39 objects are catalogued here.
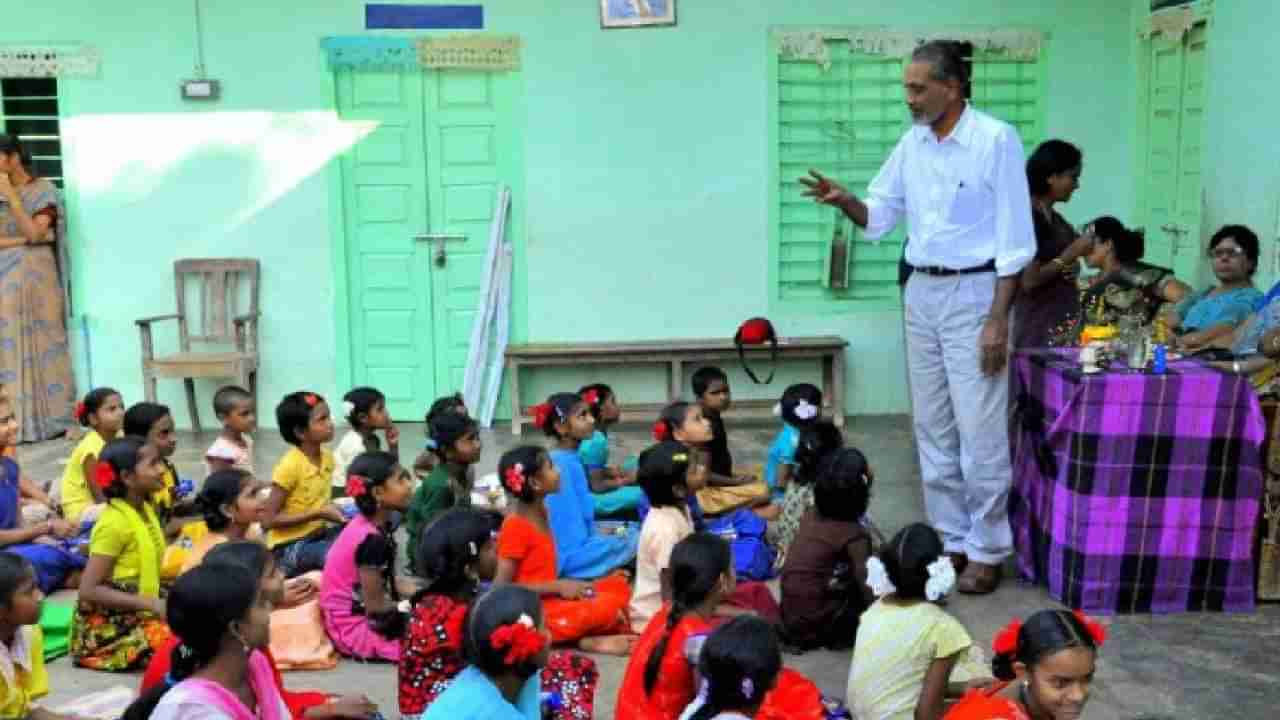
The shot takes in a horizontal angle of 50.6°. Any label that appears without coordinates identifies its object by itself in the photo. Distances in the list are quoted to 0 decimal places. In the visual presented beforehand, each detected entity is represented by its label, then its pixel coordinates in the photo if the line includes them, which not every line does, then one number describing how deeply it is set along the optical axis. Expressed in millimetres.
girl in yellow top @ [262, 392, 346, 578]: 5402
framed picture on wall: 8508
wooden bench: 8464
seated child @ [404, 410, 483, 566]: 5375
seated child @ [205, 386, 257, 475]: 5875
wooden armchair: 8508
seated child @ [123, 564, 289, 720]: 3059
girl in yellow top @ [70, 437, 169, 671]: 4520
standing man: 5020
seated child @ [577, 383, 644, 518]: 6121
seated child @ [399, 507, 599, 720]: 3895
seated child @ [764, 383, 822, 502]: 6047
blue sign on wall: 8438
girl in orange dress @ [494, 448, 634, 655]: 4770
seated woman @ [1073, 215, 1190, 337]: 6555
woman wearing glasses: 5965
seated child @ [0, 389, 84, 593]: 5340
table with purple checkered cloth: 4715
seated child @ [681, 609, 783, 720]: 3045
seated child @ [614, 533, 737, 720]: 3623
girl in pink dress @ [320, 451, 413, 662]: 4695
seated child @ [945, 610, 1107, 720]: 3027
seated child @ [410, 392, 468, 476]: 5688
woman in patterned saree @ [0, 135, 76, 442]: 8281
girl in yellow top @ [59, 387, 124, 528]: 5738
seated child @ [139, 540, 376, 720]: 3314
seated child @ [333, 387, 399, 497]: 6051
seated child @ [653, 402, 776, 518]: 5664
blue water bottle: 4789
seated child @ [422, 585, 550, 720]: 3074
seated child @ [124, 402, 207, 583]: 5156
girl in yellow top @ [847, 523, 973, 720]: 3725
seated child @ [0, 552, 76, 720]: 3430
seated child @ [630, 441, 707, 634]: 4688
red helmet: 8391
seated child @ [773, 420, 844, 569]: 5621
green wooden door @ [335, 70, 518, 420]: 8562
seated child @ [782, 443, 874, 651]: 4578
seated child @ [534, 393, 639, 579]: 5336
